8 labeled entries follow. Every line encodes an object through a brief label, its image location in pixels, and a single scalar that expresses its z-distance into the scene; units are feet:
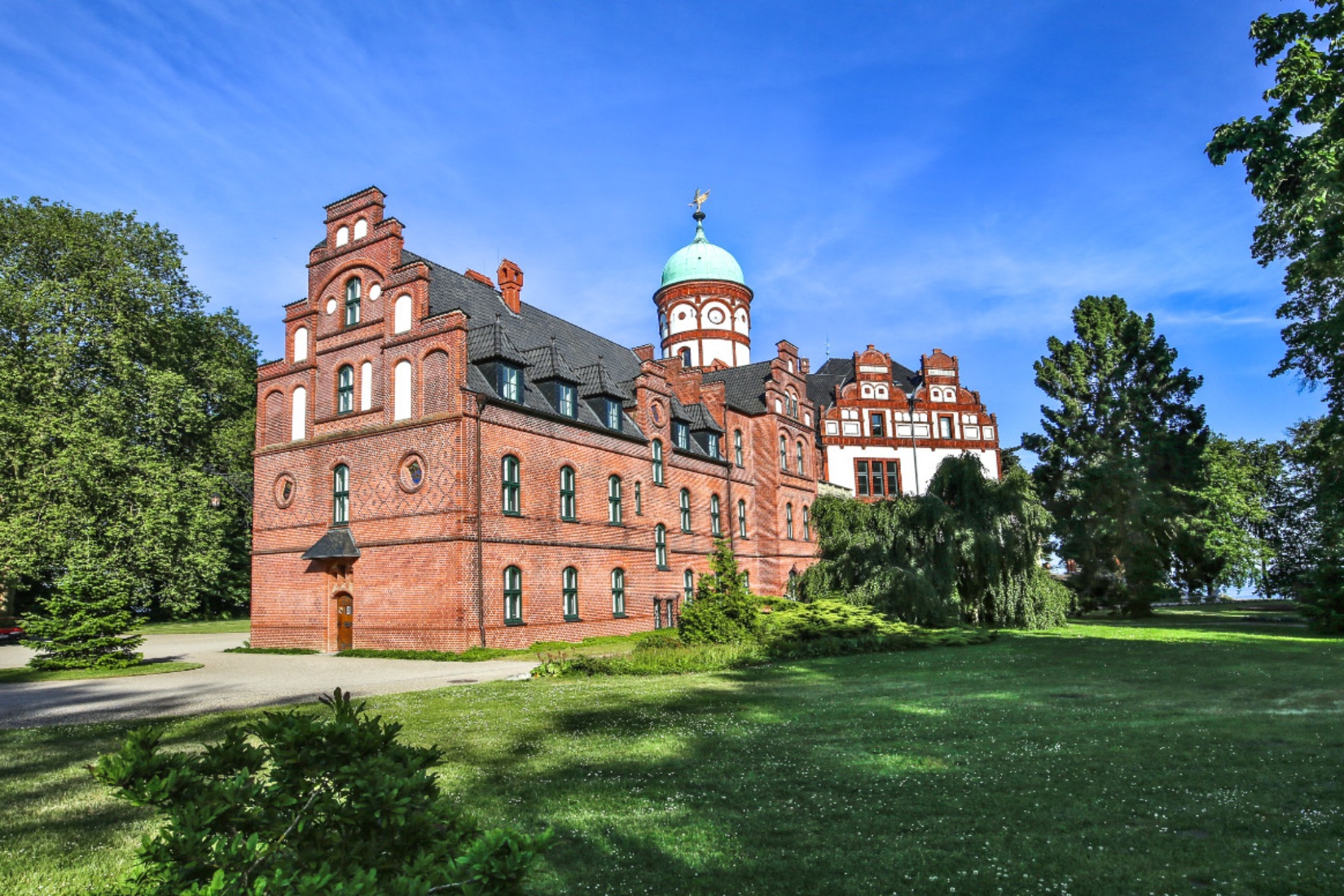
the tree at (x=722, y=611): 64.80
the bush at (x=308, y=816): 8.69
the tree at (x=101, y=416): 96.48
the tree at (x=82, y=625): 59.82
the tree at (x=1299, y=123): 32.81
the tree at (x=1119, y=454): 116.06
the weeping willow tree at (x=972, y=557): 81.56
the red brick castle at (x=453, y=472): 75.36
